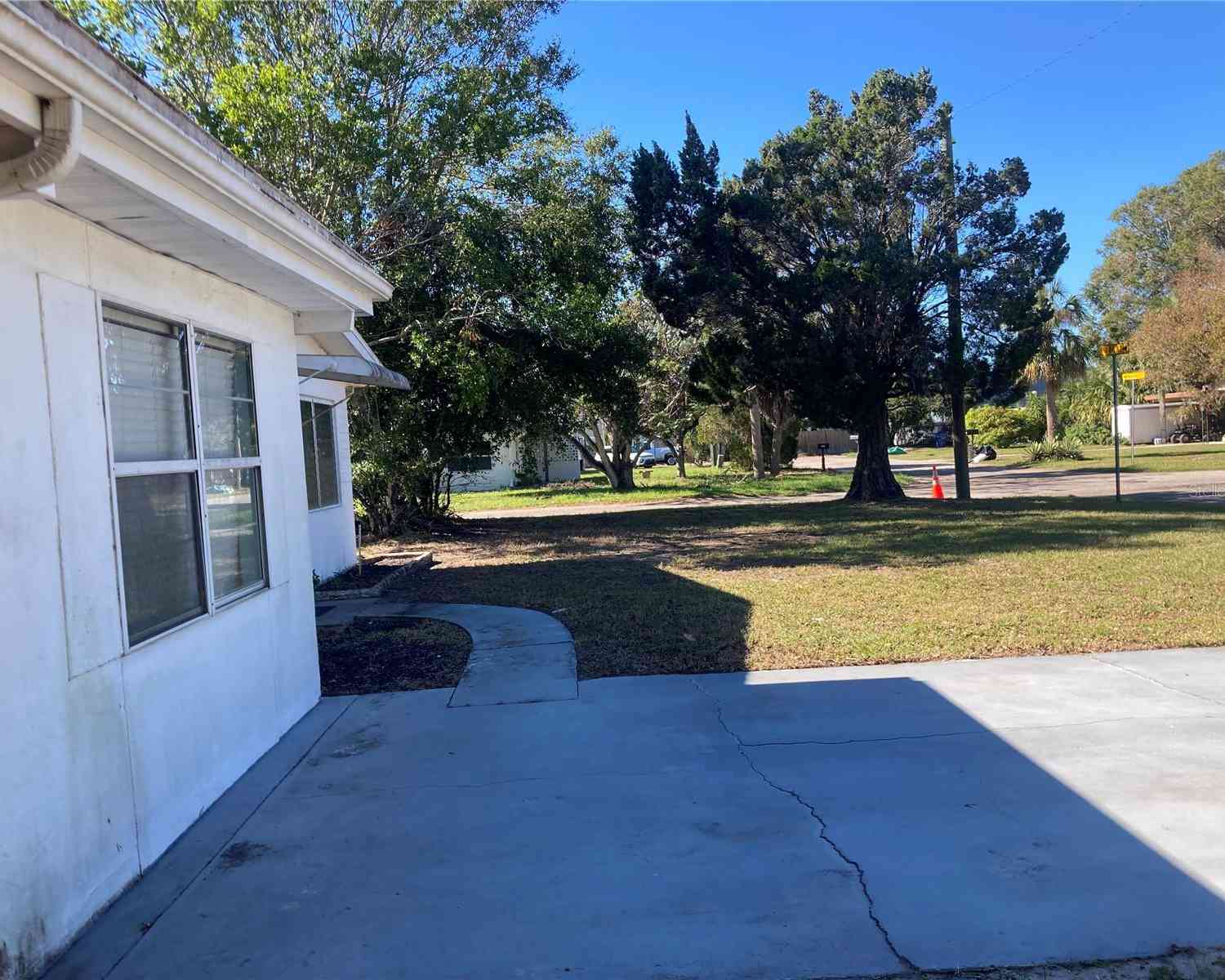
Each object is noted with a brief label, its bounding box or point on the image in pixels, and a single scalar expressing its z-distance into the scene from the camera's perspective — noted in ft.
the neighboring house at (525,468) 124.06
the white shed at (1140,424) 164.96
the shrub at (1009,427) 155.84
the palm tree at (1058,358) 137.28
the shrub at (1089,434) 161.38
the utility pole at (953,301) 63.36
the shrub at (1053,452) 123.65
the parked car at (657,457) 180.17
